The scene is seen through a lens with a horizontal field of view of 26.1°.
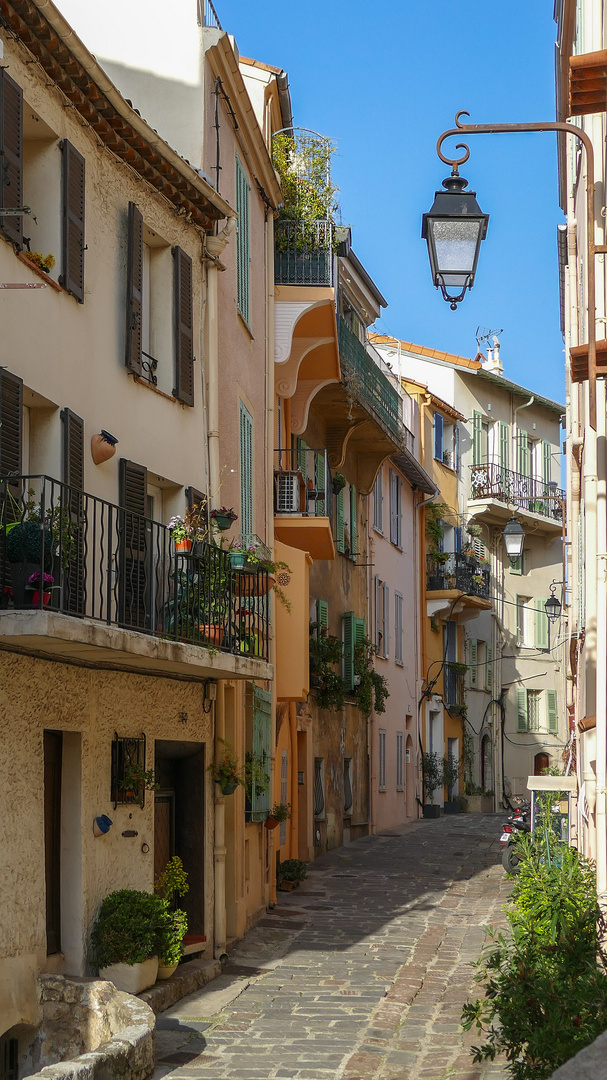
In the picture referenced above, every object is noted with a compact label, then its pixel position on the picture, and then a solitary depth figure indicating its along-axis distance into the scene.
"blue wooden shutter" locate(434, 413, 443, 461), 38.06
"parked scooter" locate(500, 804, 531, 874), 20.58
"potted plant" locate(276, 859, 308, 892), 19.20
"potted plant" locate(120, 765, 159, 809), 12.06
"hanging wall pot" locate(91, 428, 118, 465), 11.57
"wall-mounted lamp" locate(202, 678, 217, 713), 14.55
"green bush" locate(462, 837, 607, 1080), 7.34
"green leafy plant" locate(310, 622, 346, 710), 23.52
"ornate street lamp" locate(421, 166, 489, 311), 7.73
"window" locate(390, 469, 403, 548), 33.00
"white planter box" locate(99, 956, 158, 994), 11.20
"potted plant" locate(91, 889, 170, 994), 11.20
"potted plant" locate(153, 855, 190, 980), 11.77
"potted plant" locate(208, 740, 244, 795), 14.65
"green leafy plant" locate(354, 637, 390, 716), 27.31
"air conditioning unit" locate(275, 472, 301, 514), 19.72
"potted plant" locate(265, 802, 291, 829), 17.25
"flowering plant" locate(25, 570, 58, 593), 9.09
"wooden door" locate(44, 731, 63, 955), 10.94
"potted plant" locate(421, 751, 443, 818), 35.41
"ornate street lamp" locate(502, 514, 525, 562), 25.38
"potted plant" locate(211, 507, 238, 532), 13.73
